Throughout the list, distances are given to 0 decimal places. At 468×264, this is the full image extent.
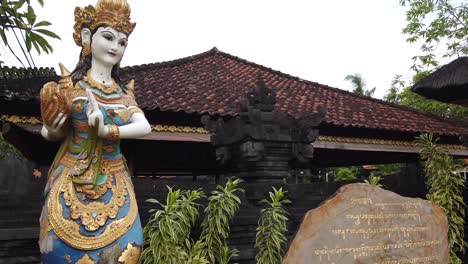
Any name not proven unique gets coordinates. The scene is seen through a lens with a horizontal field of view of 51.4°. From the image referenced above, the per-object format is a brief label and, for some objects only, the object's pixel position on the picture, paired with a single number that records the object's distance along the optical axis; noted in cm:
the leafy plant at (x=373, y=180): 466
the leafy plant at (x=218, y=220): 371
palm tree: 2238
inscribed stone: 389
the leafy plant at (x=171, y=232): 338
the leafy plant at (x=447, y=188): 510
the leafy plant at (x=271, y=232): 384
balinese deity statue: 277
